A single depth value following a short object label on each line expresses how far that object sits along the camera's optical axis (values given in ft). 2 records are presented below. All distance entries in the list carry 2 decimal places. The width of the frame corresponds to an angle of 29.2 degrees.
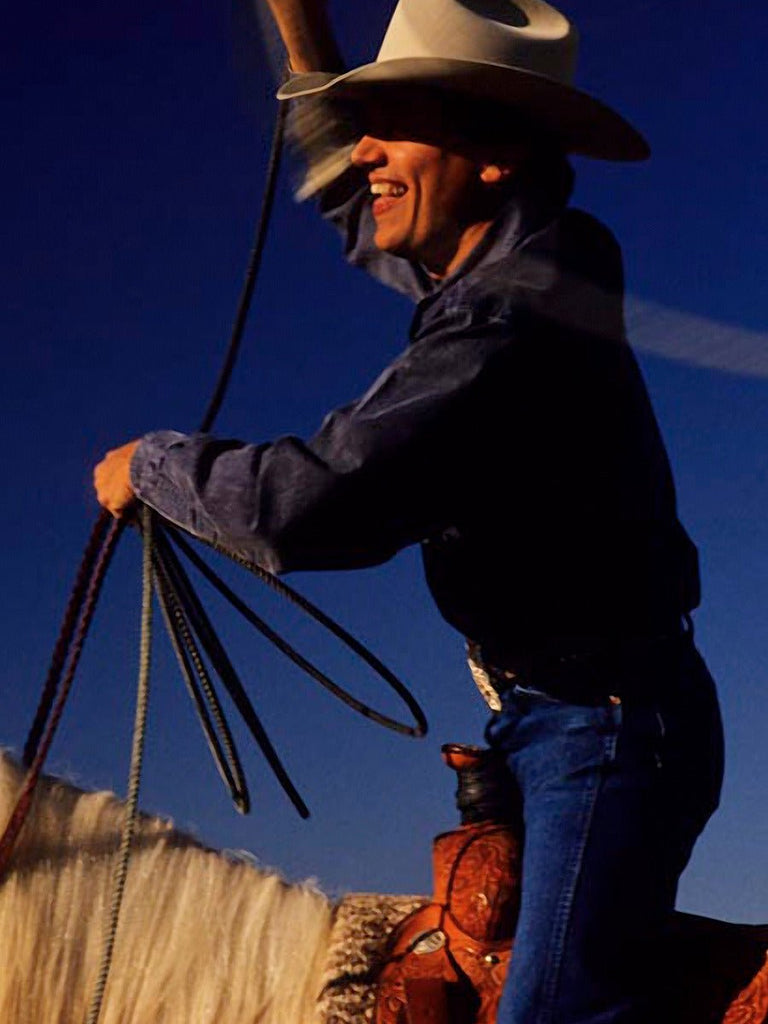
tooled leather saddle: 8.38
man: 7.25
